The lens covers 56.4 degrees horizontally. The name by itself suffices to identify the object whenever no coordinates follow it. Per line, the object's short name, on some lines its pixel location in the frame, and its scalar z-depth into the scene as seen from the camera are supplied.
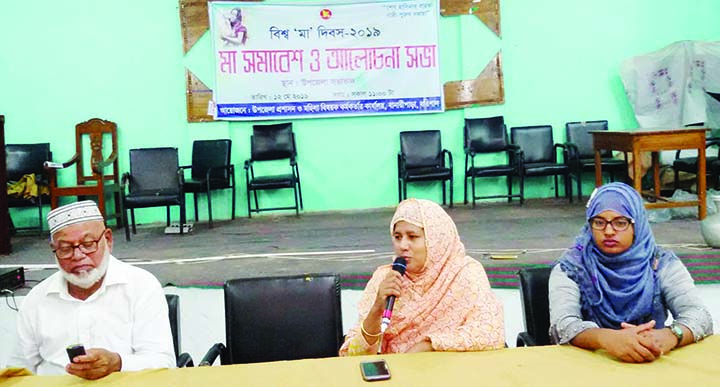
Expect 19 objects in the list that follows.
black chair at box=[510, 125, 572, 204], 6.41
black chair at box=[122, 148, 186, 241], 5.93
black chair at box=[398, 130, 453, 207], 6.27
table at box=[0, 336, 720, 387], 1.29
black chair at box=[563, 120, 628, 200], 5.97
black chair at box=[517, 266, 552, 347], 2.15
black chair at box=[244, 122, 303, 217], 6.33
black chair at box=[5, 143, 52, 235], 5.95
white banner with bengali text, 6.38
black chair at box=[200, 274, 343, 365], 2.19
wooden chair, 5.98
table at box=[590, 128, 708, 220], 4.53
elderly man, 1.84
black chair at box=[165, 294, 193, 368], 2.11
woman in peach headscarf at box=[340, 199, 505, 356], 1.86
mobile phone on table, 1.31
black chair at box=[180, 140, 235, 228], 6.03
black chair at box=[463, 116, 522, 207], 6.37
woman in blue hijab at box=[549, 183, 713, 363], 1.83
